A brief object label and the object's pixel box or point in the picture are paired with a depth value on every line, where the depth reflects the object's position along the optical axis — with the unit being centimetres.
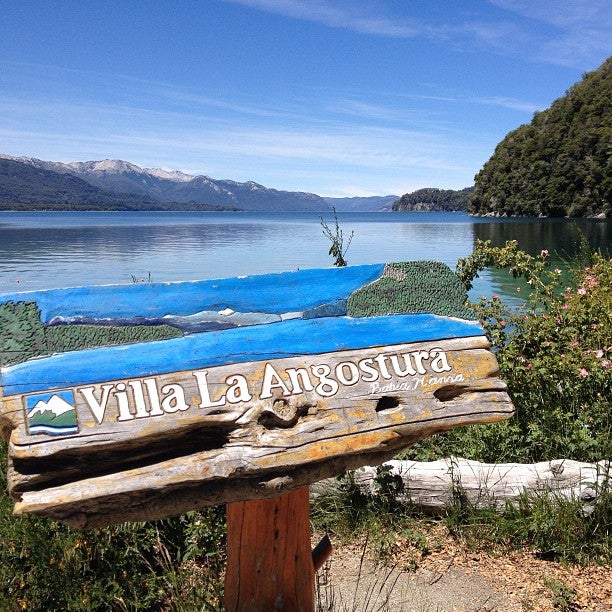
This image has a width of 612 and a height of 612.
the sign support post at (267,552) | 245
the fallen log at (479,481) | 403
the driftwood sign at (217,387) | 176
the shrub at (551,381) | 459
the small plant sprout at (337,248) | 714
